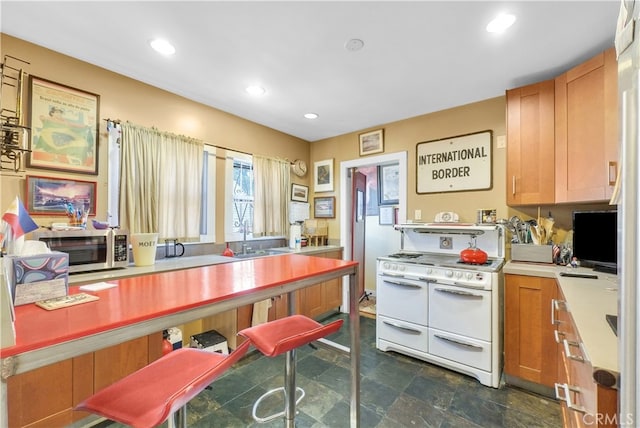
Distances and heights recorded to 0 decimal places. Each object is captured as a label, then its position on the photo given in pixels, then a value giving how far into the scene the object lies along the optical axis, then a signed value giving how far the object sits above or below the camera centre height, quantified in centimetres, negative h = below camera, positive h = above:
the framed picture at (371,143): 338 +98
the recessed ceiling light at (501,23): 156 +119
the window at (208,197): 287 +21
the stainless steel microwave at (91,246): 166 -21
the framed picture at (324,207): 386 +14
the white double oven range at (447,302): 206 -74
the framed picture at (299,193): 379 +35
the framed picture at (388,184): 439 +55
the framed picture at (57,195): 182 +15
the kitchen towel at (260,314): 252 -95
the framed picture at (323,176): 387 +61
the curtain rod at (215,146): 216 +77
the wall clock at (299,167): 380 +72
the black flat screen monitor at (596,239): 183 -16
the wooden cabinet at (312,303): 249 -100
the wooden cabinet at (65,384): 140 -99
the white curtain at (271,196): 326 +26
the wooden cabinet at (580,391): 68 -53
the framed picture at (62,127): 183 +65
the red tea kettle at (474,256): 231 -35
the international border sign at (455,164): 268 +58
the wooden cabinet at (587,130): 169 +62
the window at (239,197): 305 +23
